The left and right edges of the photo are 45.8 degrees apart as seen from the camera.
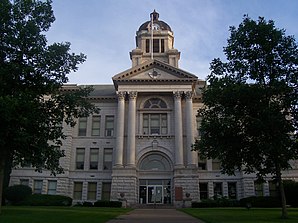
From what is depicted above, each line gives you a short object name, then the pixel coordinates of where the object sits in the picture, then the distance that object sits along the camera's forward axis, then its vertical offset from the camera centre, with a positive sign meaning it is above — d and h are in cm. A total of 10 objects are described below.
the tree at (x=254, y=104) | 2036 +604
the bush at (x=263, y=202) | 3984 +59
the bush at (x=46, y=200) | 4012 +56
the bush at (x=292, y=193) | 3875 +150
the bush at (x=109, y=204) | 3934 +19
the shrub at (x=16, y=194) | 3984 +123
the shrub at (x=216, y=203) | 3962 +41
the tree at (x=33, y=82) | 1977 +715
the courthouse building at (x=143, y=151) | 4500 +712
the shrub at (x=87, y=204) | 4166 +17
